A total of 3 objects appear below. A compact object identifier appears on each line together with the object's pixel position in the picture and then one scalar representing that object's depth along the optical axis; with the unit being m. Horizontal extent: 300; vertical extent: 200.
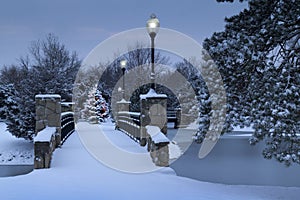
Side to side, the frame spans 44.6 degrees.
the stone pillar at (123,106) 17.29
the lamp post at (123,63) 16.91
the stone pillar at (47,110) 8.83
